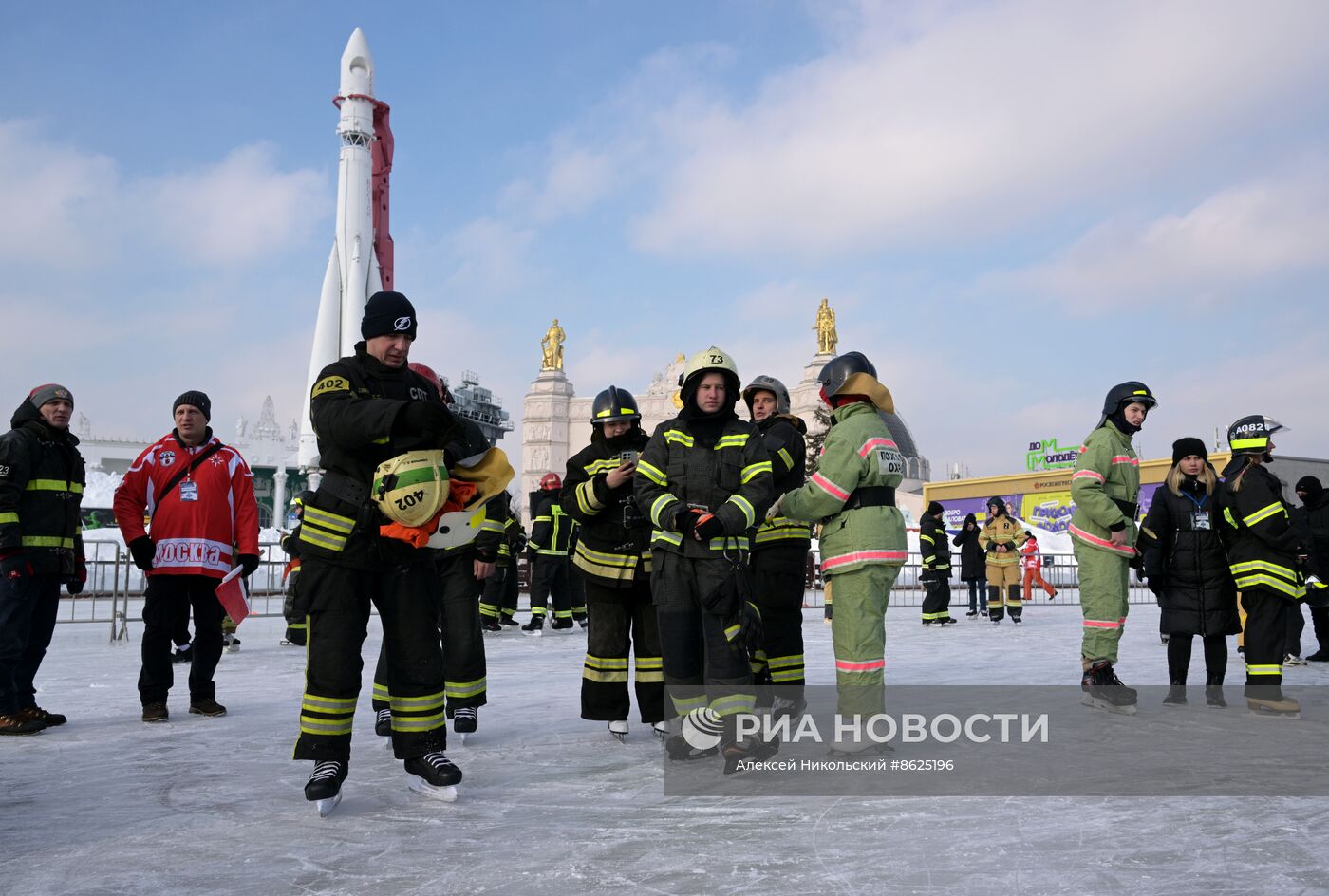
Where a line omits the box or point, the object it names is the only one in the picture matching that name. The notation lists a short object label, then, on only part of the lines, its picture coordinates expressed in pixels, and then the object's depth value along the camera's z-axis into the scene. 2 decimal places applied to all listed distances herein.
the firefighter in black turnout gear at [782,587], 5.23
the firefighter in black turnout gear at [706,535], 4.30
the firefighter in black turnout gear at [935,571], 14.55
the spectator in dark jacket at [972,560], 16.31
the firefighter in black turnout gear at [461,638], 5.10
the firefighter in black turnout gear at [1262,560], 5.86
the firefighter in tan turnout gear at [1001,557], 14.80
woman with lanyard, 6.18
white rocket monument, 47.69
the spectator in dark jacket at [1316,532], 9.23
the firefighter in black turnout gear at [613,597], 5.14
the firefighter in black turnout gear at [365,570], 3.70
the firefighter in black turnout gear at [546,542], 12.67
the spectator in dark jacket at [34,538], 5.43
